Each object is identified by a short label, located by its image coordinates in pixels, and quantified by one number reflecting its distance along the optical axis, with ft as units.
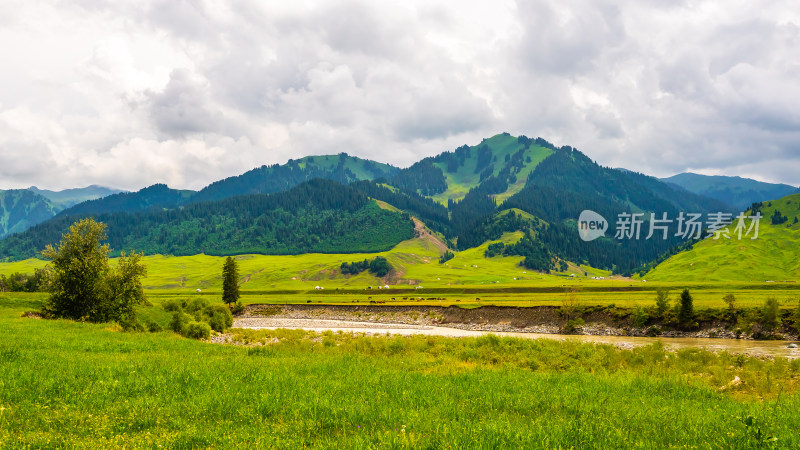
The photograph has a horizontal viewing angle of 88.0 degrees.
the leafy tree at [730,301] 232.12
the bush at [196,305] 246.06
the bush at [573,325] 254.68
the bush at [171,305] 250.92
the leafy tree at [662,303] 241.55
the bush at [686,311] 233.55
